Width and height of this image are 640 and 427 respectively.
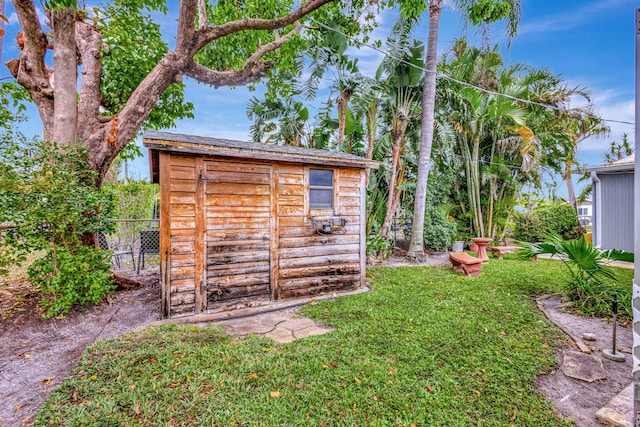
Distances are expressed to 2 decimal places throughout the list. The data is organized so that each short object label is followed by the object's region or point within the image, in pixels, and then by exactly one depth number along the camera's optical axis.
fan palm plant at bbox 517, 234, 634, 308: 4.39
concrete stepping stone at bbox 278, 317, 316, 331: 3.84
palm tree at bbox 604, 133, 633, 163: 17.05
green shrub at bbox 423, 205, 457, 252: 10.20
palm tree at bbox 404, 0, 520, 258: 8.07
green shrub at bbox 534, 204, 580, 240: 12.05
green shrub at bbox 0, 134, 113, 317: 3.63
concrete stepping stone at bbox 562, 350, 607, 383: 2.69
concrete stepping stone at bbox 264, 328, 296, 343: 3.46
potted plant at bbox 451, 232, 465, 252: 10.36
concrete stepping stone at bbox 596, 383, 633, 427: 2.02
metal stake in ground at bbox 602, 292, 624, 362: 2.98
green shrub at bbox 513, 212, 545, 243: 11.36
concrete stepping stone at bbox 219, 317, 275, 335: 3.72
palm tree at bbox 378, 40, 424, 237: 8.17
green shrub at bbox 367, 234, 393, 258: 8.07
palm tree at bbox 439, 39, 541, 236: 9.16
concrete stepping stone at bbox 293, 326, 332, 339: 3.58
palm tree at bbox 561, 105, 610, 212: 11.48
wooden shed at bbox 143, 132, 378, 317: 3.98
